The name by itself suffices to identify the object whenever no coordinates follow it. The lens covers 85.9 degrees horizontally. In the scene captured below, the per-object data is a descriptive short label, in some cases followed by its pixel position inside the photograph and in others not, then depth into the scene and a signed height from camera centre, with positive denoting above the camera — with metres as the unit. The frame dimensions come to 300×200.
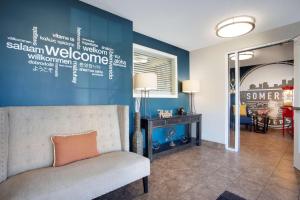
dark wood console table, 3.01 -0.54
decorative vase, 2.73 -0.69
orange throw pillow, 1.75 -0.56
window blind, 3.59 +0.79
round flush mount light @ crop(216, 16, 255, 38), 2.64 +1.22
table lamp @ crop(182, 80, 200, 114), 4.02 +0.31
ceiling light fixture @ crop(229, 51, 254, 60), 3.78 +1.11
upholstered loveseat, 1.36 -0.69
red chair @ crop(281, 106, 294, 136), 5.18 -0.47
